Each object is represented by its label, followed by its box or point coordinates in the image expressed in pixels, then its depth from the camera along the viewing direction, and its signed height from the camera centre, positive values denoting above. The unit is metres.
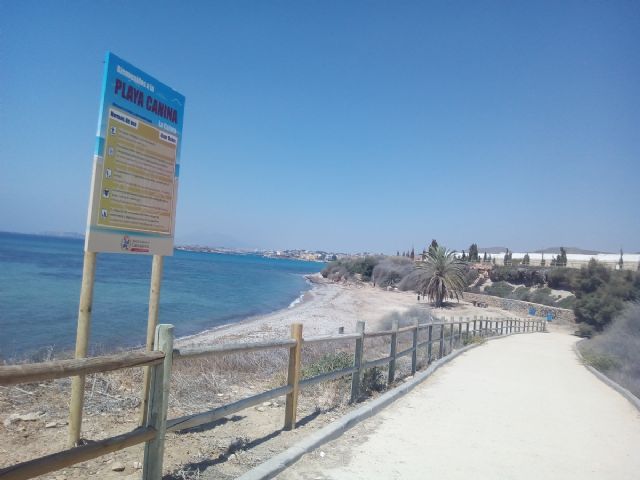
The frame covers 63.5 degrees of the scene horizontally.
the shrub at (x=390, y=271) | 76.94 -1.01
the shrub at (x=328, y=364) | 8.65 -1.75
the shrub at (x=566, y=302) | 46.75 -2.28
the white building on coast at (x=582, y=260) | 61.94 +2.77
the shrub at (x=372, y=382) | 8.27 -1.94
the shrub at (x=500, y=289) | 59.00 -1.95
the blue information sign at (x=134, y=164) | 4.46 +0.75
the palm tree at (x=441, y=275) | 45.91 -0.61
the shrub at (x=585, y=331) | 33.19 -3.32
